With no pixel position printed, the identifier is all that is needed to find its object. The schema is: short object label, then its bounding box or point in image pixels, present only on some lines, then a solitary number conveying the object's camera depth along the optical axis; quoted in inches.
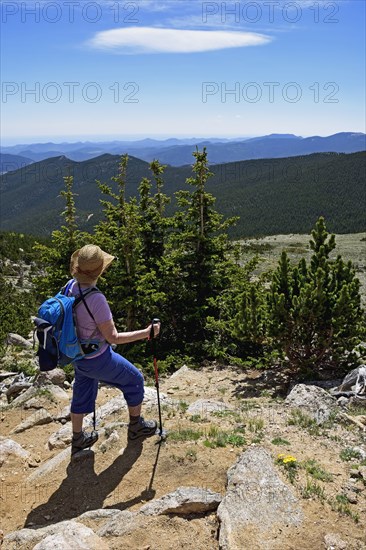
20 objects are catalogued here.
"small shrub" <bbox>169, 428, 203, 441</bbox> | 248.5
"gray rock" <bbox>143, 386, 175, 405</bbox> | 313.2
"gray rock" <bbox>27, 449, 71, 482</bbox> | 246.1
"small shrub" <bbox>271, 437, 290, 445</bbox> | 247.6
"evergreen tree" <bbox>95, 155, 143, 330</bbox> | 580.7
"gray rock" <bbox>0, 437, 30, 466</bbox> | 267.5
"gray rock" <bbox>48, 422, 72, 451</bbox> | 290.2
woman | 214.8
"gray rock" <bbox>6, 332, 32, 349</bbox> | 644.7
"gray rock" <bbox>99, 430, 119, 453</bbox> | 251.6
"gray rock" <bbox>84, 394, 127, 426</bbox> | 305.0
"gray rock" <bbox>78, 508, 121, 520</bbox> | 193.5
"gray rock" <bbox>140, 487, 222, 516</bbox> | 188.1
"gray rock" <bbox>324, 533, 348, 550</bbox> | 165.9
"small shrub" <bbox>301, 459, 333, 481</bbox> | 210.7
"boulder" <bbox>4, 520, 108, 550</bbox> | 164.1
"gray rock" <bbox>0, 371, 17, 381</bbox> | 511.4
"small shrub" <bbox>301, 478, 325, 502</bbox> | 195.2
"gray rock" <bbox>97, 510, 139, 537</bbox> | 177.0
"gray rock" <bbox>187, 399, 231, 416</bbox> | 304.9
